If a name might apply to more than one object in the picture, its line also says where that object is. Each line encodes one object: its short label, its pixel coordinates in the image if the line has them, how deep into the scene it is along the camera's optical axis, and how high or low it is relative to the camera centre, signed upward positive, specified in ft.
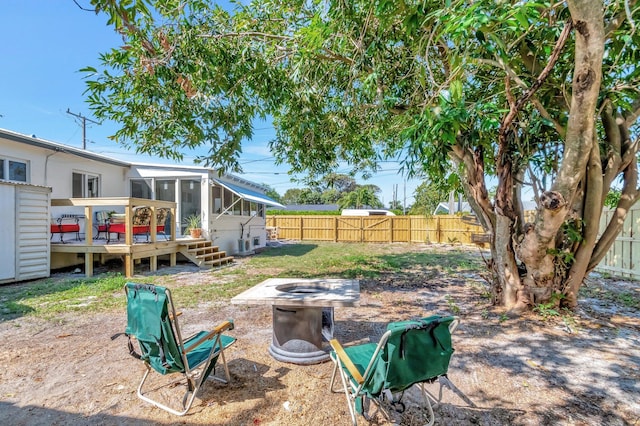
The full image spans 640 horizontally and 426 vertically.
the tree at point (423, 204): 57.68 +2.41
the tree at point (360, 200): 134.72 +7.20
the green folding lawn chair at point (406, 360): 6.97 -3.29
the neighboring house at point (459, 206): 75.90 +2.52
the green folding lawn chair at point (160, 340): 7.96 -3.23
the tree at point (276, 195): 174.68 +12.24
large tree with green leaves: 12.25 +5.62
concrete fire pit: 10.75 -3.80
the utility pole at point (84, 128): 78.30 +22.48
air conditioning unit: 44.27 -4.18
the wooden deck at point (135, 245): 26.35 -2.60
